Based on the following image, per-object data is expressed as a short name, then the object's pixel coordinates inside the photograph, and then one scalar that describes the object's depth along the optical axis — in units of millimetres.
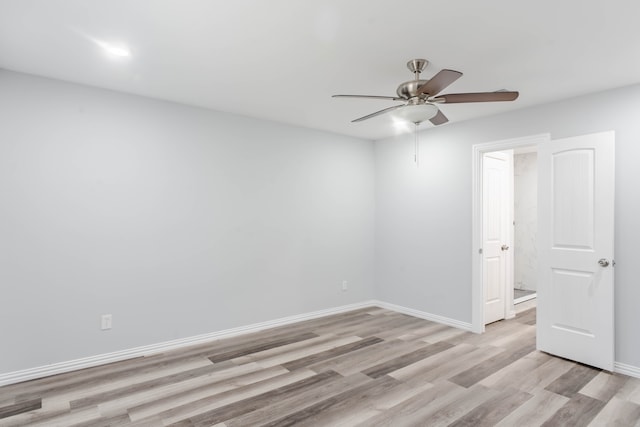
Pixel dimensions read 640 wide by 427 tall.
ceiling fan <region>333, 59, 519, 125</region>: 2467
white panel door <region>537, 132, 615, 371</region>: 3174
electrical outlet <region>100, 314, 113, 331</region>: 3283
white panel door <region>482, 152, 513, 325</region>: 4539
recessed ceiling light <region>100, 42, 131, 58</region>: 2496
